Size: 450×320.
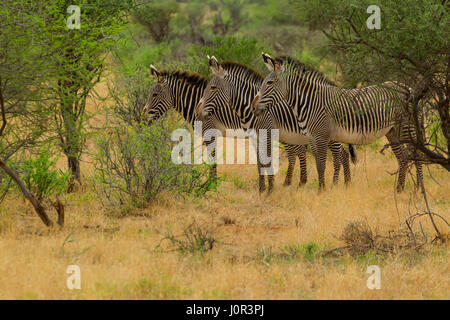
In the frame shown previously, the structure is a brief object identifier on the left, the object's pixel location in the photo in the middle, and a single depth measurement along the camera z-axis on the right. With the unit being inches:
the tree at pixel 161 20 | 2106.3
